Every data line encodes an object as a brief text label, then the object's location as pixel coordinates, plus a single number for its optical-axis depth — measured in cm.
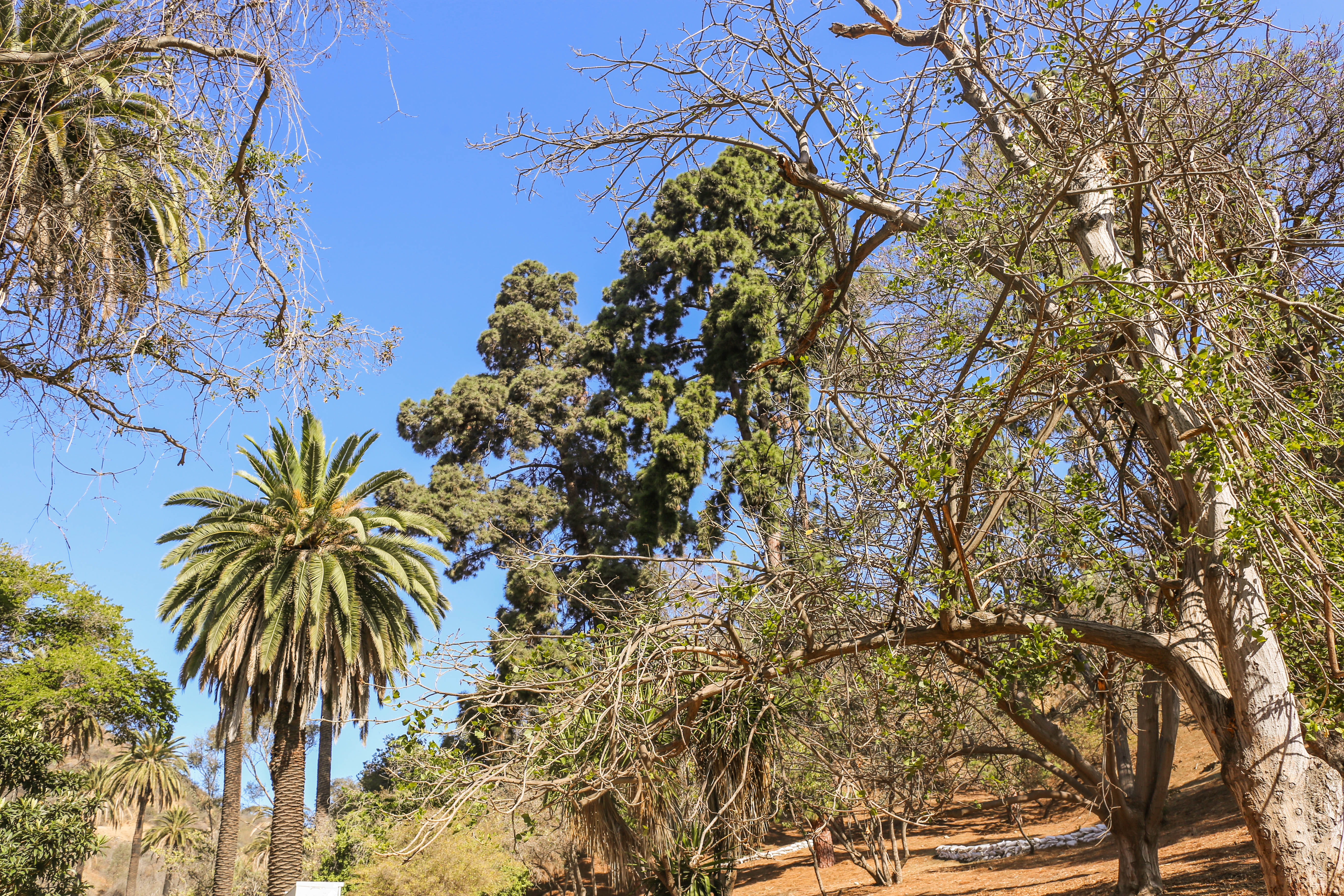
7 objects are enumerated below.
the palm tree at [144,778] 3866
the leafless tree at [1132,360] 445
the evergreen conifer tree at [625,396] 2166
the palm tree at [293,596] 1811
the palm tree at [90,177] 448
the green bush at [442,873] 1662
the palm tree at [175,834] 4581
